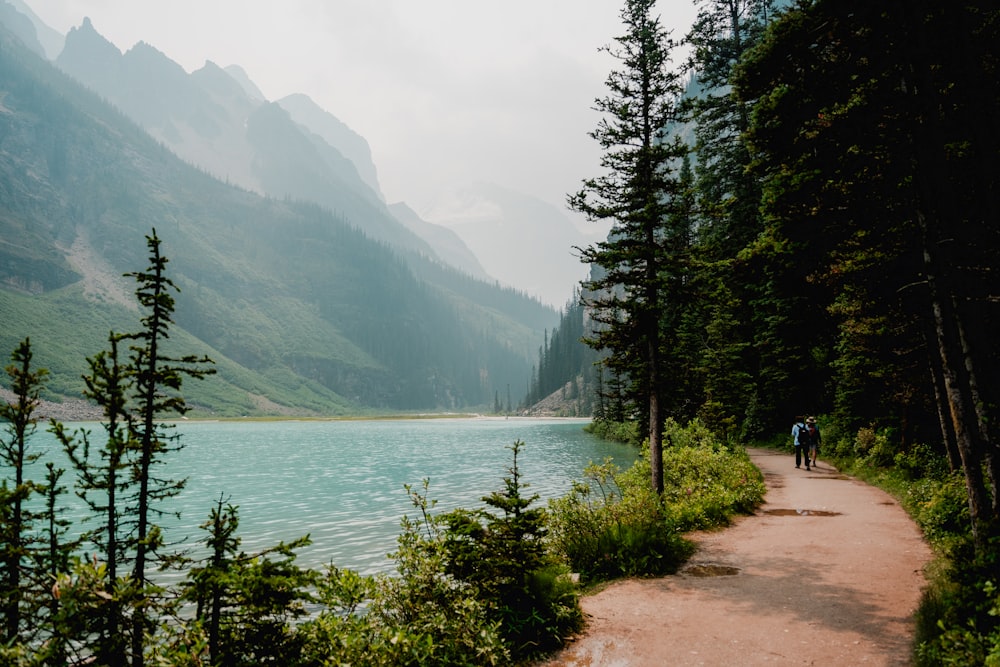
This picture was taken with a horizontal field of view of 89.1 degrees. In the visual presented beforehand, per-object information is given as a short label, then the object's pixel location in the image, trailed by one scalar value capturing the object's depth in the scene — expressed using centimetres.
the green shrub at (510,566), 683
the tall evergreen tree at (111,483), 392
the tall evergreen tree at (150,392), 482
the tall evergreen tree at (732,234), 3528
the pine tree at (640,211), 1483
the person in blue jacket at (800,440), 2402
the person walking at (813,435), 2435
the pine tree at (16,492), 396
